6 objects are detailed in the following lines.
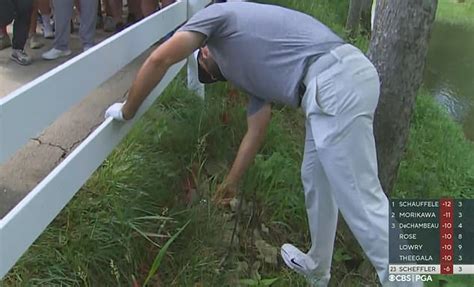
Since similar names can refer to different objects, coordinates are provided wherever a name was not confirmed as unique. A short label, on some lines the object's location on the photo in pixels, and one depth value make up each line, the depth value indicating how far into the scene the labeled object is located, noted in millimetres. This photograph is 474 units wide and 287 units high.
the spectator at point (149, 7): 5344
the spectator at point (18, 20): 4762
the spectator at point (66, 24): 4895
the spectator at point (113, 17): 5848
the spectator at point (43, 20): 5441
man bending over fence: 2594
